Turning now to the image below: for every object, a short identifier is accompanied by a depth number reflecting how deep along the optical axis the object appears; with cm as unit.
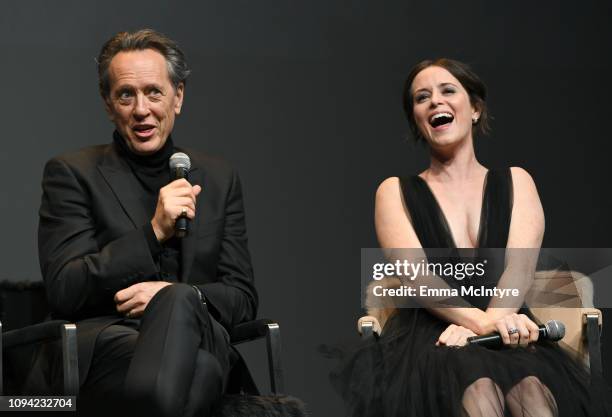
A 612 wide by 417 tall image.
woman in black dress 604
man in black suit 590
